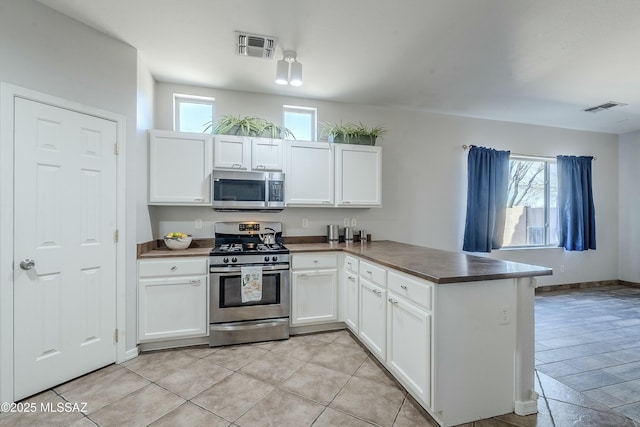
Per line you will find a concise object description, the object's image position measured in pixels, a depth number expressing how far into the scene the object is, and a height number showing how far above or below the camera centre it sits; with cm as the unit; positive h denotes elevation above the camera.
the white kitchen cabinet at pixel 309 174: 343 +49
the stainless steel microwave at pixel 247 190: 319 +27
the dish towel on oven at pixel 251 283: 296 -69
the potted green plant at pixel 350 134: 362 +101
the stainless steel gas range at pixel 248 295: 291 -81
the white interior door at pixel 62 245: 205 -24
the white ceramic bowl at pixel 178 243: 311 -30
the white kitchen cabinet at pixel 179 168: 305 +49
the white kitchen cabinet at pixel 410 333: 183 -81
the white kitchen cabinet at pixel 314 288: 315 -80
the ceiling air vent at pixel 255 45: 250 +149
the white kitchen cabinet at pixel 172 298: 275 -80
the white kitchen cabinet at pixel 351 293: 294 -82
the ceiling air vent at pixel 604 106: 391 +150
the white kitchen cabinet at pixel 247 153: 321 +68
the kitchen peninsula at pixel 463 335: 179 -77
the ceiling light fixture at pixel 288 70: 270 +134
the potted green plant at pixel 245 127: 329 +99
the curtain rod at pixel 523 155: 444 +102
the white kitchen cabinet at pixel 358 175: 358 +49
